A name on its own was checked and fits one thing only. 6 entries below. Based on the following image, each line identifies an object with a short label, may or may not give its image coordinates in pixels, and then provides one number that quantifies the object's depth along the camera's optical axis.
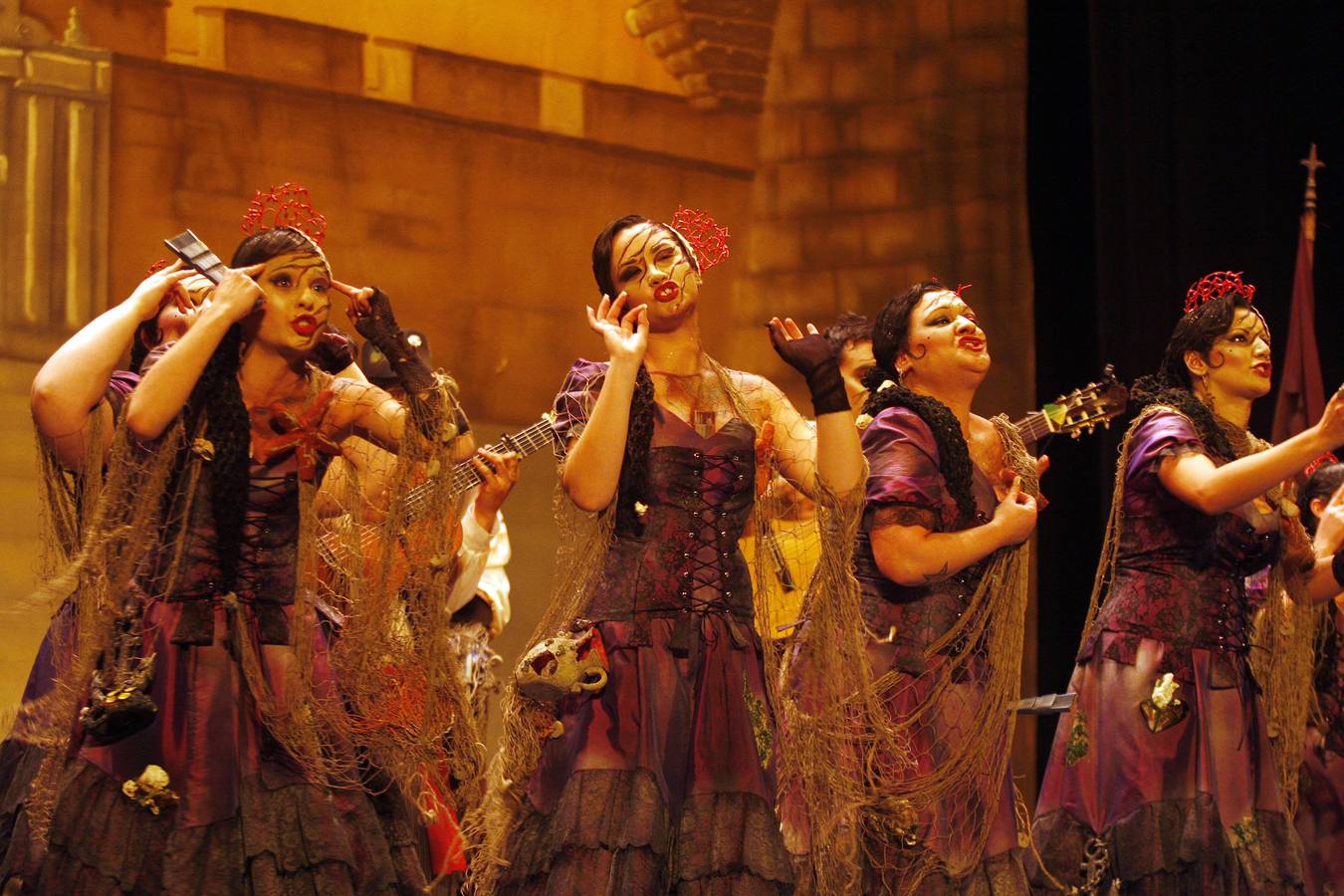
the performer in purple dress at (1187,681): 7.75
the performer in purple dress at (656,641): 6.33
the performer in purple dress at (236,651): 6.10
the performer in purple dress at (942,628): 6.92
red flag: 11.92
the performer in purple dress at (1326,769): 9.54
